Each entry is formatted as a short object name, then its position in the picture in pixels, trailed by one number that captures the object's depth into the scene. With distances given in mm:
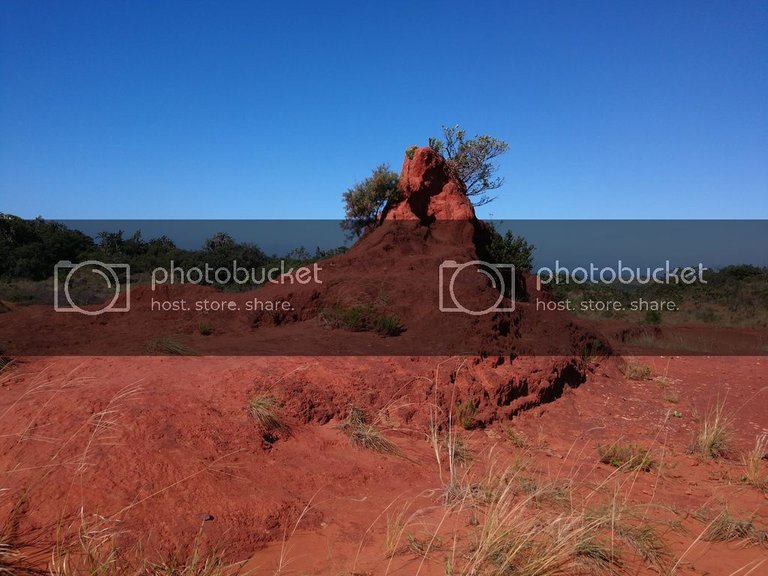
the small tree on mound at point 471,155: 16406
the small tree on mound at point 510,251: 12891
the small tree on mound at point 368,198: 12922
